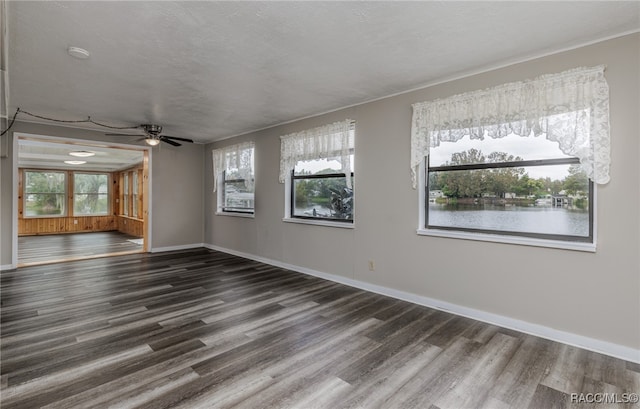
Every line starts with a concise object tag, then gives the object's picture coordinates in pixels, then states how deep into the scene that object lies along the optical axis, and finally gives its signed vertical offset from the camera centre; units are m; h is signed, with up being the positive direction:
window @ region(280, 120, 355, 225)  4.34 +0.43
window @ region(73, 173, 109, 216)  10.73 +0.24
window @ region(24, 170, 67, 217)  9.91 +0.25
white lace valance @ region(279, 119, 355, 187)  4.28 +0.82
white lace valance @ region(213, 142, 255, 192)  5.94 +0.83
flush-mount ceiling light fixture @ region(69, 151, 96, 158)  7.67 +1.17
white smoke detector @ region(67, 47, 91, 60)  2.57 +1.24
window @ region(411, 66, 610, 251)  2.55 +0.40
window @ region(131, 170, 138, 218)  9.70 +0.25
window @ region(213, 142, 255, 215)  5.96 +0.46
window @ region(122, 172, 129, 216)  10.59 +0.23
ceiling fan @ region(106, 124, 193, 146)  5.16 +1.13
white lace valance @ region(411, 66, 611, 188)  2.48 +0.79
